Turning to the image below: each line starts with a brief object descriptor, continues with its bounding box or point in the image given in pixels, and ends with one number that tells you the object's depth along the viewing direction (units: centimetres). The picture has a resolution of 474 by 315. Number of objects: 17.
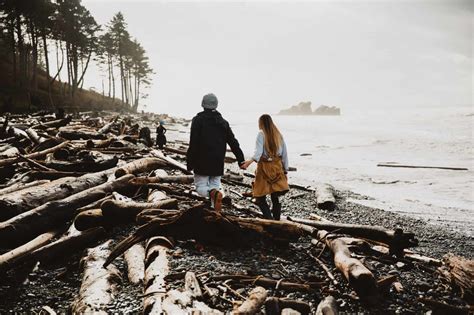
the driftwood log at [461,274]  388
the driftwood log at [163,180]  718
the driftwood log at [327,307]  333
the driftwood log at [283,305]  327
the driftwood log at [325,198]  922
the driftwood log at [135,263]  378
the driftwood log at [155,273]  303
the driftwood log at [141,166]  752
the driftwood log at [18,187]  650
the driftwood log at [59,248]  422
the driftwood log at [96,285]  316
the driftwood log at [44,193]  517
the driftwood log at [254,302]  309
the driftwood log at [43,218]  469
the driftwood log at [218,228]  479
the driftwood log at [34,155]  812
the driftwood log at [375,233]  500
